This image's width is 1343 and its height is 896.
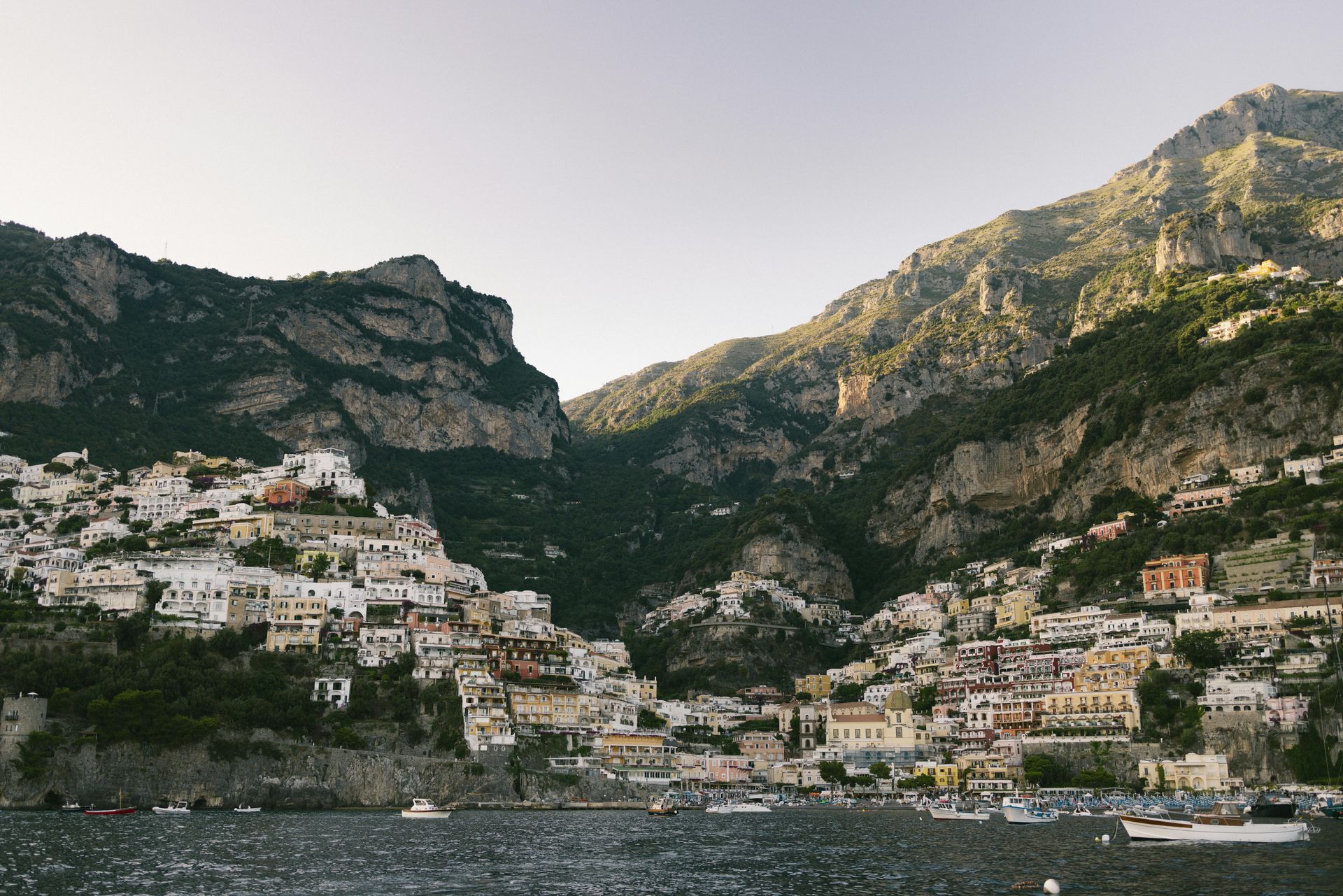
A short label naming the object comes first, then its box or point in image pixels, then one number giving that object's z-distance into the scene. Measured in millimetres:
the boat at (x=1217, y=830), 58500
